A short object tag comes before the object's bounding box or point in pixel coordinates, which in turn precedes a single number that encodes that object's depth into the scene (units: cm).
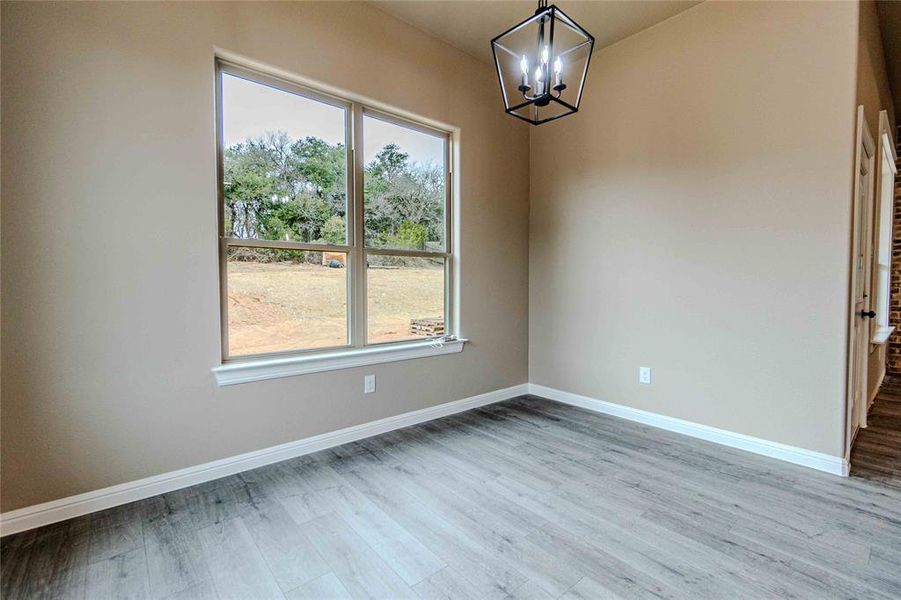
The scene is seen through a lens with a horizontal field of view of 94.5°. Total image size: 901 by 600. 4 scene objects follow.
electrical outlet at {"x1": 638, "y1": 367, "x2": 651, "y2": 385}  337
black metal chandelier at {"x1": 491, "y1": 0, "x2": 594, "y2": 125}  175
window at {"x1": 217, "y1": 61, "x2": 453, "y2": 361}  256
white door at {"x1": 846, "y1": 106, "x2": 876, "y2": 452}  252
